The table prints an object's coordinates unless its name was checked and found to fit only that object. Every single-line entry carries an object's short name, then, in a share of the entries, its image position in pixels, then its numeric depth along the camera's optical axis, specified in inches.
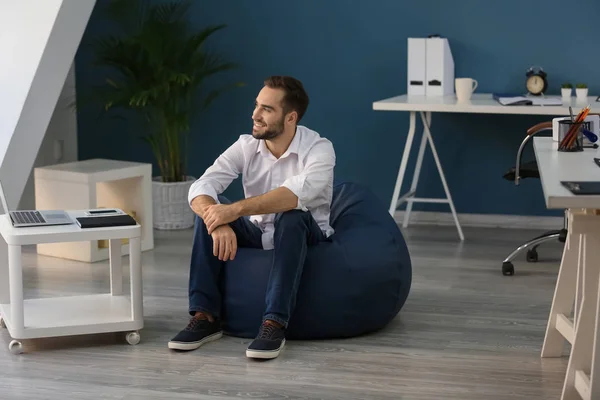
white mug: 294.0
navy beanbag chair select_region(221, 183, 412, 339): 204.3
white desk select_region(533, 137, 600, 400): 155.0
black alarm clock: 302.2
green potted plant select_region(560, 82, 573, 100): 294.0
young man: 197.2
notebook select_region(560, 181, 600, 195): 141.2
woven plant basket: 327.9
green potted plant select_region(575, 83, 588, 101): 293.1
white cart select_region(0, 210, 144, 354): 194.5
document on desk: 278.5
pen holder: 192.2
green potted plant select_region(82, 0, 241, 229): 315.5
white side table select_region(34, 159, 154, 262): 276.1
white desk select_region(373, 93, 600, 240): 276.3
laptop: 200.0
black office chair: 253.7
